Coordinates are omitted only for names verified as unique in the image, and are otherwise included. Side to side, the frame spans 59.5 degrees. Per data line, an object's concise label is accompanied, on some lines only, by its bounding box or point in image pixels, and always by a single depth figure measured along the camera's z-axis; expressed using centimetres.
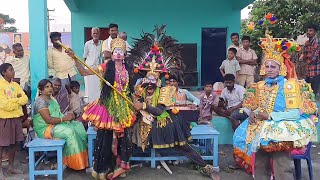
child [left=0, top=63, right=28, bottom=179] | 394
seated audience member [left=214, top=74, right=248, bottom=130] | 507
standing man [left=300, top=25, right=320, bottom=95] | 567
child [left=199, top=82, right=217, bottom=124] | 511
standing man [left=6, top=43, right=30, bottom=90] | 516
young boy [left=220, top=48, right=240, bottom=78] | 582
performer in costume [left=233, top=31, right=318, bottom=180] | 314
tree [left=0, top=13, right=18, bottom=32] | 2728
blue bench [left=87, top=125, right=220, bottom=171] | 412
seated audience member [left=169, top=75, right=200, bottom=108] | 487
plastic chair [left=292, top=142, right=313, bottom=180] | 364
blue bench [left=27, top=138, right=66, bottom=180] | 374
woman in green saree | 398
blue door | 857
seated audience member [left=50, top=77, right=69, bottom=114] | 450
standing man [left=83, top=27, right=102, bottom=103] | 547
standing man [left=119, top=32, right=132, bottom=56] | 540
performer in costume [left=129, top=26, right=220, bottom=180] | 392
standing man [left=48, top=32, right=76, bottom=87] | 482
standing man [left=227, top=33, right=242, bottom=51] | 608
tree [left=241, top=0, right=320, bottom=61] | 732
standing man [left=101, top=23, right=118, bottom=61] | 526
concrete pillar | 435
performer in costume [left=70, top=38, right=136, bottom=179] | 370
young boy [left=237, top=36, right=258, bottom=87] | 586
